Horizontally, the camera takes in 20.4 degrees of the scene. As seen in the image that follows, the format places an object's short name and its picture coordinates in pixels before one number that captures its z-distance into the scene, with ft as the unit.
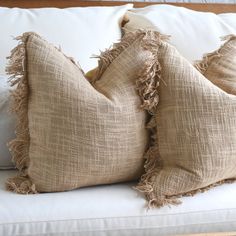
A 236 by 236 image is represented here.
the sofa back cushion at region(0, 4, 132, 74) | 7.50
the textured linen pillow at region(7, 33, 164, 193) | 6.20
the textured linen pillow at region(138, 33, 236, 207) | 6.32
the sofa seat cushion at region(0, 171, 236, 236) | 6.03
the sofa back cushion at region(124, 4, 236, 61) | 7.77
